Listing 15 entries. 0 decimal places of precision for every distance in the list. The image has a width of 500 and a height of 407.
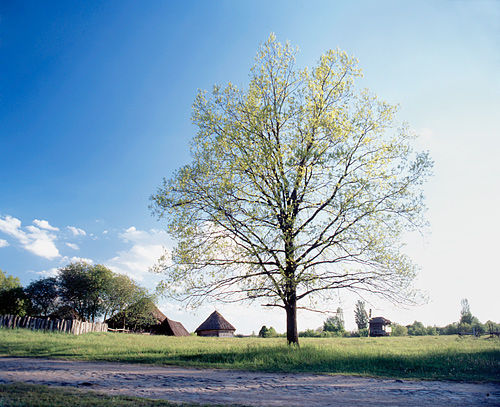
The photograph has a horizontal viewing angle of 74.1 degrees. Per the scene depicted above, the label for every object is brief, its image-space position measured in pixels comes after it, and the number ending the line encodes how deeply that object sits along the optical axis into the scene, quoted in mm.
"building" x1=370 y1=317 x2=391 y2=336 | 52775
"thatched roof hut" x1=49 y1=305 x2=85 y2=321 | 42594
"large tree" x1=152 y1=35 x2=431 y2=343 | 13789
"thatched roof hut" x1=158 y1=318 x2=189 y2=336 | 47656
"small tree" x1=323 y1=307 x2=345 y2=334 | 46419
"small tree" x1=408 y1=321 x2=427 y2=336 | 50875
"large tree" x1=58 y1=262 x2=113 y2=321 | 42000
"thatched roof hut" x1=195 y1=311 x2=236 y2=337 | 45906
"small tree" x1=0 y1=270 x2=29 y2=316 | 40781
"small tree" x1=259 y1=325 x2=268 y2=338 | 44338
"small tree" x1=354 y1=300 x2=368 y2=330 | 63866
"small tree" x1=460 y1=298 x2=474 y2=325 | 51375
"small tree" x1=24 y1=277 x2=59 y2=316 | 42062
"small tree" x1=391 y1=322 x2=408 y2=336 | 52312
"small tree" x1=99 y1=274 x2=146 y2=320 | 43594
